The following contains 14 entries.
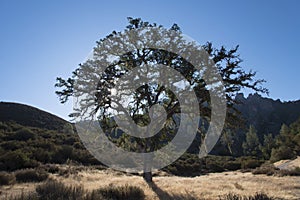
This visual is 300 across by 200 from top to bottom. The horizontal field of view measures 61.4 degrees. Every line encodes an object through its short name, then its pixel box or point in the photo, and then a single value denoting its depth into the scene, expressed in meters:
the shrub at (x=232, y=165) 50.11
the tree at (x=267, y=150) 65.42
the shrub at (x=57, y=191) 7.81
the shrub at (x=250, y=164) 45.78
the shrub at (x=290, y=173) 23.81
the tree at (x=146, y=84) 15.61
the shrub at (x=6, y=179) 13.61
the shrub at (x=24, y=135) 35.38
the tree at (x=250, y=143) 87.34
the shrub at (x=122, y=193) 9.43
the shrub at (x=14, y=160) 20.01
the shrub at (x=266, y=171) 26.04
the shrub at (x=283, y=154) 47.99
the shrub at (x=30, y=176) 15.31
